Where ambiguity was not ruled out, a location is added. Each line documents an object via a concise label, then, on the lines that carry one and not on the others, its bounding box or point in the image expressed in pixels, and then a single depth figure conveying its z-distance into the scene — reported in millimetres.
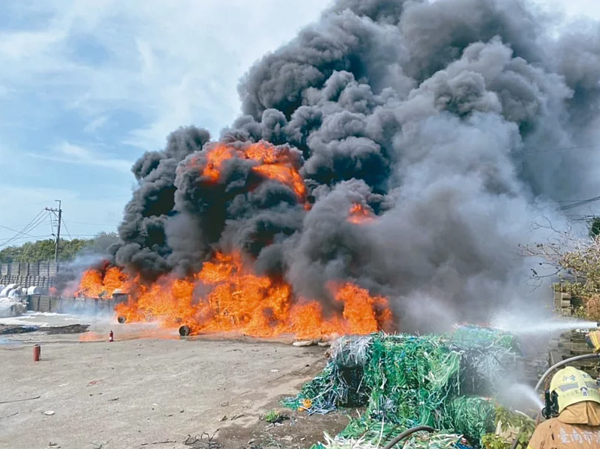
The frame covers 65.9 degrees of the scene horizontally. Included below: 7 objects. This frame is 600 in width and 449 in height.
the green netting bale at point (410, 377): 7945
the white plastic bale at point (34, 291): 42969
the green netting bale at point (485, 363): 8008
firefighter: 2771
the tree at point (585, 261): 9430
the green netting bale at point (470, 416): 7164
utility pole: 58125
